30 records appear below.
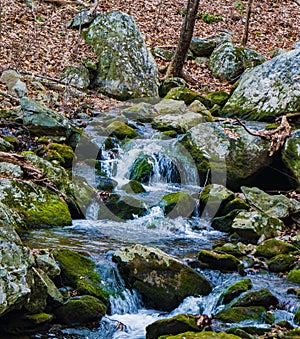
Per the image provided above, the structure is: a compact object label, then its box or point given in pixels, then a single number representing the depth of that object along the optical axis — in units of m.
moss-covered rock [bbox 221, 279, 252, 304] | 11.12
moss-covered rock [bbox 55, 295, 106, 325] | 9.76
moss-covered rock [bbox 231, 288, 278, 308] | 10.77
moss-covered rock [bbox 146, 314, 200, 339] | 9.48
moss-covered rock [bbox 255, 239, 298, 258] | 13.90
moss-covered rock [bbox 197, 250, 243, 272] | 12.76
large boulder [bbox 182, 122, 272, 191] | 19.64
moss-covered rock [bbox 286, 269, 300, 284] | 12.20
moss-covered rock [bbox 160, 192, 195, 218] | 16.77
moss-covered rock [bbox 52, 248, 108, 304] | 10.70
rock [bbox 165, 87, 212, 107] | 26.70
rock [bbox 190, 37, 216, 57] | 34.03
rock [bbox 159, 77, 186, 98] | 28.87
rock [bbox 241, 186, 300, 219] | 16.41
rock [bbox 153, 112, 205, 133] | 22.95
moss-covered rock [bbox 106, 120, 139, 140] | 22.00
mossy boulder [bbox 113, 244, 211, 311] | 11.08
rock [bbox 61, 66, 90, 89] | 25.61
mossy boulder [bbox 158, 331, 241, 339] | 8.37
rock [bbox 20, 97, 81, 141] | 19.22
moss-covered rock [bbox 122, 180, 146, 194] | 18.12
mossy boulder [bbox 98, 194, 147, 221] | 16.39
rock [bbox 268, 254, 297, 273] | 13.03
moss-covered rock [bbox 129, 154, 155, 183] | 19.90
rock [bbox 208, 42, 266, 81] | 31.53
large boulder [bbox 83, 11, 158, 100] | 27.45
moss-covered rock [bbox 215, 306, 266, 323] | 10.24
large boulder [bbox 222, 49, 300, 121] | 23.95
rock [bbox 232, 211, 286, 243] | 15.24
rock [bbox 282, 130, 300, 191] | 18.97
